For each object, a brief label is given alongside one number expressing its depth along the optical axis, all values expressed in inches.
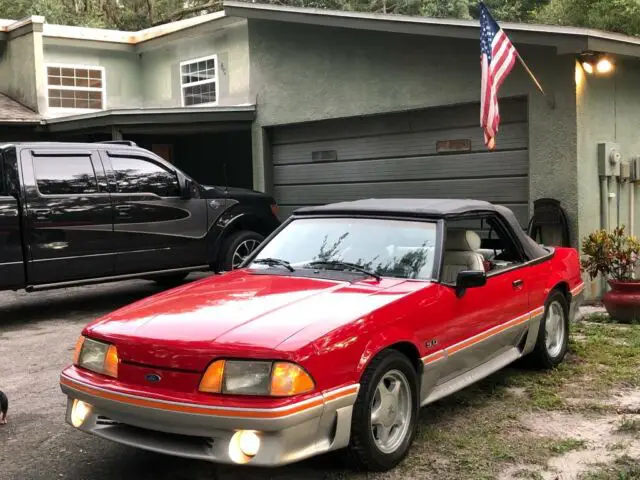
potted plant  315.6
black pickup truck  309.7
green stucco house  354.6
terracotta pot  313.9
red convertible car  137.1
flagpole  331.6
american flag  322.0
